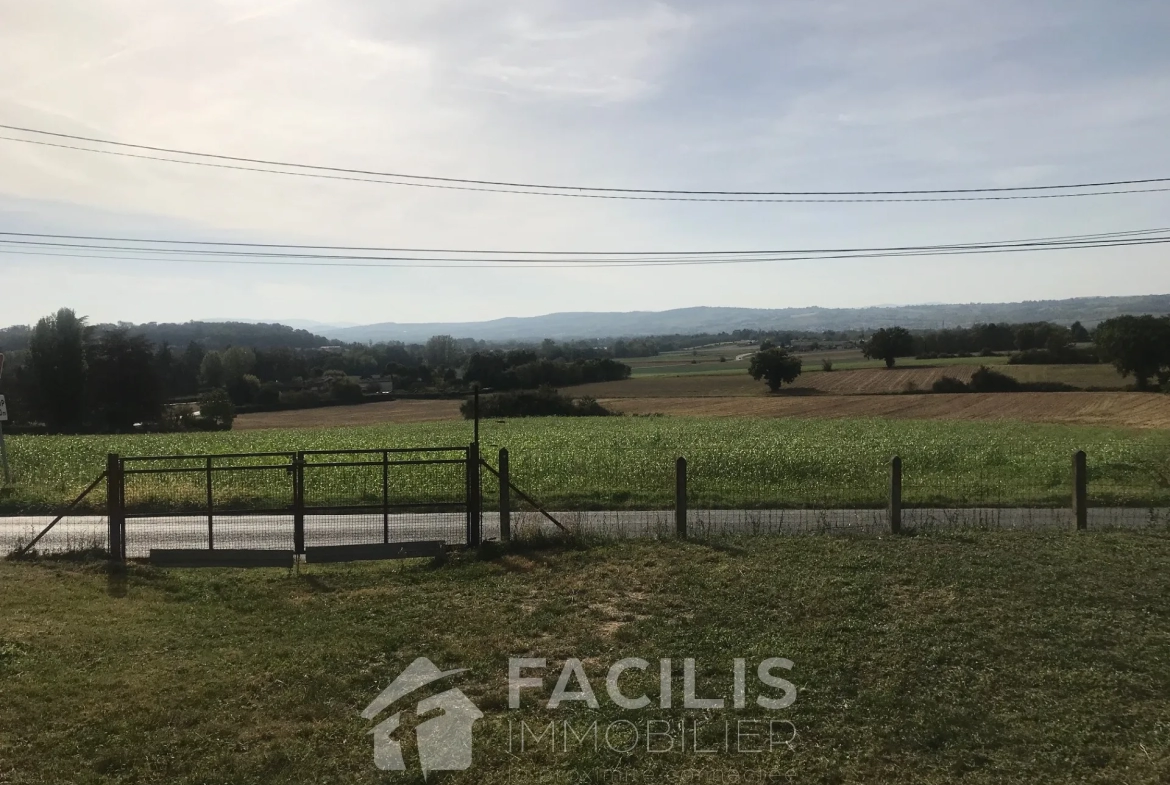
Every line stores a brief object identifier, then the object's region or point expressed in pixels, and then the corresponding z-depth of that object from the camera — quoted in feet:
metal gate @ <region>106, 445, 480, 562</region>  40.34
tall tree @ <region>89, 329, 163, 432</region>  192.65
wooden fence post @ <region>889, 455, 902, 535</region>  40.40
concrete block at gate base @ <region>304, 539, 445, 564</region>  38.01
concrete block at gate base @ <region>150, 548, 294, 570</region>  38.27
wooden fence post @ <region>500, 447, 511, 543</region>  40.68
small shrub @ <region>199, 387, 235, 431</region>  176.86
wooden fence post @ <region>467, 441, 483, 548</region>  40.29
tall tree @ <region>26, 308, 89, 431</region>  196.13
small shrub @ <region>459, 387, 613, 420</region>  192.34
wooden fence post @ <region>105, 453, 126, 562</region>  38.99
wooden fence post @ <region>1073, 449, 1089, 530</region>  42.63
